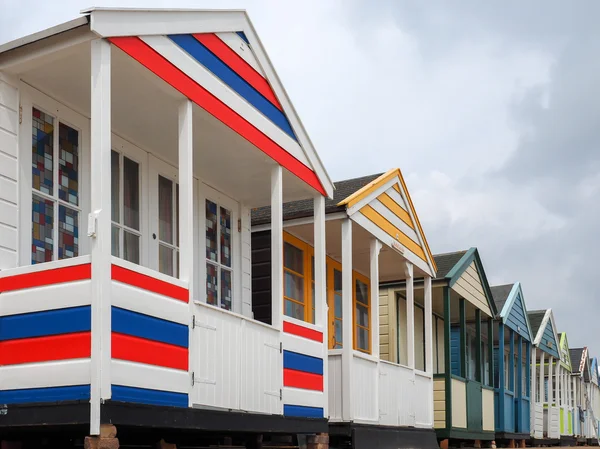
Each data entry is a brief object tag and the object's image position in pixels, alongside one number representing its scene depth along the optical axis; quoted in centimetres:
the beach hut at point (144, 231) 646
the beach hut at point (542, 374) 2525
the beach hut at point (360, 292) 1163
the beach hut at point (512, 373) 2075
